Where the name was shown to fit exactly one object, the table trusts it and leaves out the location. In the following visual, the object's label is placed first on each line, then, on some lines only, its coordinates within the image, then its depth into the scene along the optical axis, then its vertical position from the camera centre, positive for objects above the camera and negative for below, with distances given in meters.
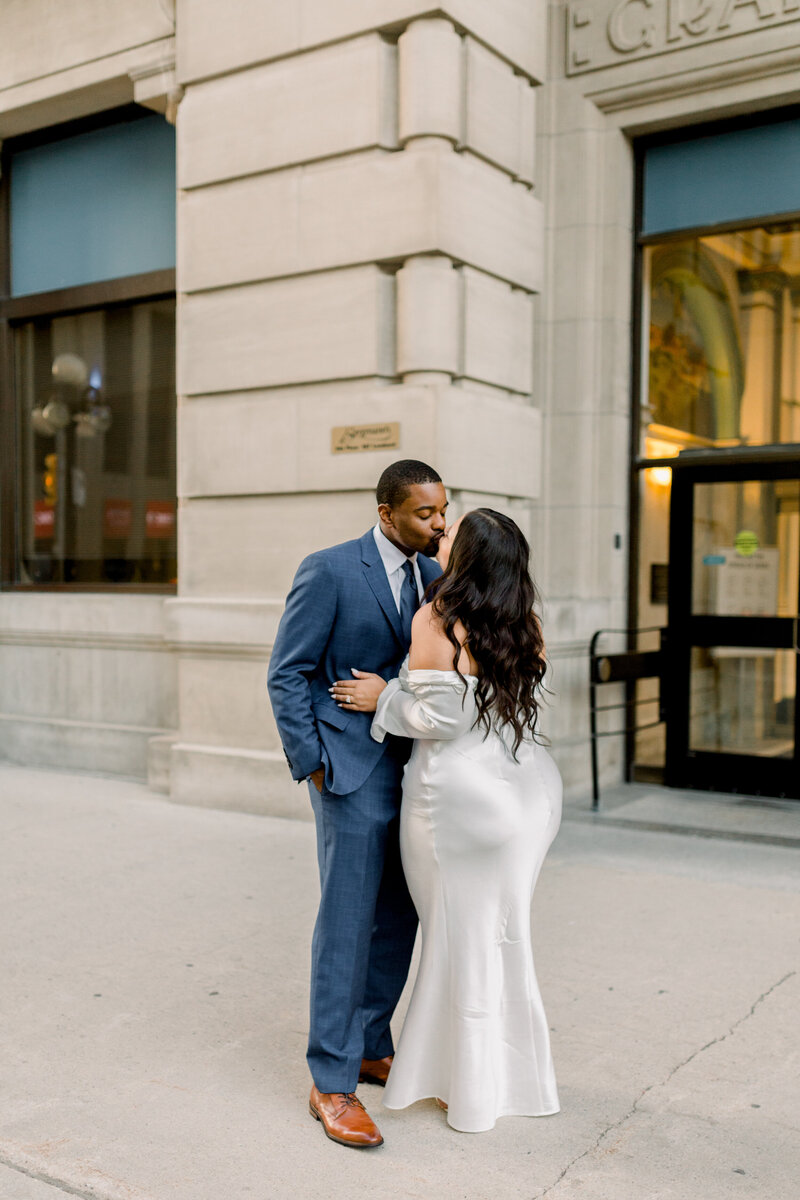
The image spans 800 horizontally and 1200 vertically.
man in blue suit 3.24 -0.56
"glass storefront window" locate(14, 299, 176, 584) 9.22 +0.93
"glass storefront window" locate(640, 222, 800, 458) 8.12 +1.64
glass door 8.14 -0.51
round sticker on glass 8.27 +0.13
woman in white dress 3.10 -0.75
